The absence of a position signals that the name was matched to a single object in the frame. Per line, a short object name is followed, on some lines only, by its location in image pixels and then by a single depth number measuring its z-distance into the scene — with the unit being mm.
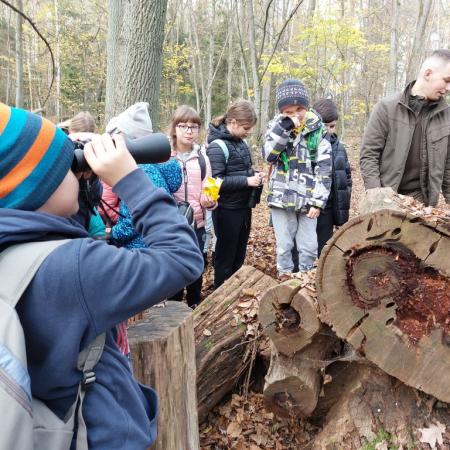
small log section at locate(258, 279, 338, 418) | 2387
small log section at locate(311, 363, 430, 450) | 2219
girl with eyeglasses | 3586
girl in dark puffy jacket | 3922
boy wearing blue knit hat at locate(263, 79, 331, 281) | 3822
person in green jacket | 3615
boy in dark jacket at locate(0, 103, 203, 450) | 988
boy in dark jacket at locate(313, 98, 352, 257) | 4328
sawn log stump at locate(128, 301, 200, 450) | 1774
